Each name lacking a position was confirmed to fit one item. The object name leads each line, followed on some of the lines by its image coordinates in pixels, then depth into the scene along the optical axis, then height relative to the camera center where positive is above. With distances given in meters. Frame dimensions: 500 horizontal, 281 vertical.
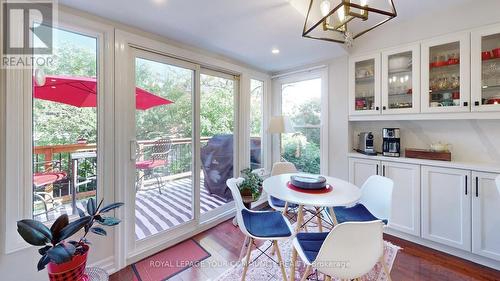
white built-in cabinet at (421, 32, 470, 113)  2.09 +0.67
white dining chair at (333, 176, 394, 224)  1.91 -0.64
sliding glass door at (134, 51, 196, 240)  2.21 -0.06
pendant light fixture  1.21 +1.17
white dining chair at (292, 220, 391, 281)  1.15 -0.63
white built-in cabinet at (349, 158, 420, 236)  2.36 -0.63
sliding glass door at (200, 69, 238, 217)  2.81 +0.01
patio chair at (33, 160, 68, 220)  1.64 -0.35
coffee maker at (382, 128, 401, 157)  2.60 -0.04
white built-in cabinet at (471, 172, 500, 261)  1.95 -0.73
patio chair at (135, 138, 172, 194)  2.23 -0.26
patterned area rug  1.85 -1.20
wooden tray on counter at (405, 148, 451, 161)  2.25 -0.18
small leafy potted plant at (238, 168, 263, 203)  2.75 -0.65
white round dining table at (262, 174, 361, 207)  1.56 -0.46
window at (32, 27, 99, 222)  1.65 +0.10
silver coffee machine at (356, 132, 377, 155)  2.78 -0.07
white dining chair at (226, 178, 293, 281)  1.63 -0.72
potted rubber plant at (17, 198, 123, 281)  1.08 -0.57
